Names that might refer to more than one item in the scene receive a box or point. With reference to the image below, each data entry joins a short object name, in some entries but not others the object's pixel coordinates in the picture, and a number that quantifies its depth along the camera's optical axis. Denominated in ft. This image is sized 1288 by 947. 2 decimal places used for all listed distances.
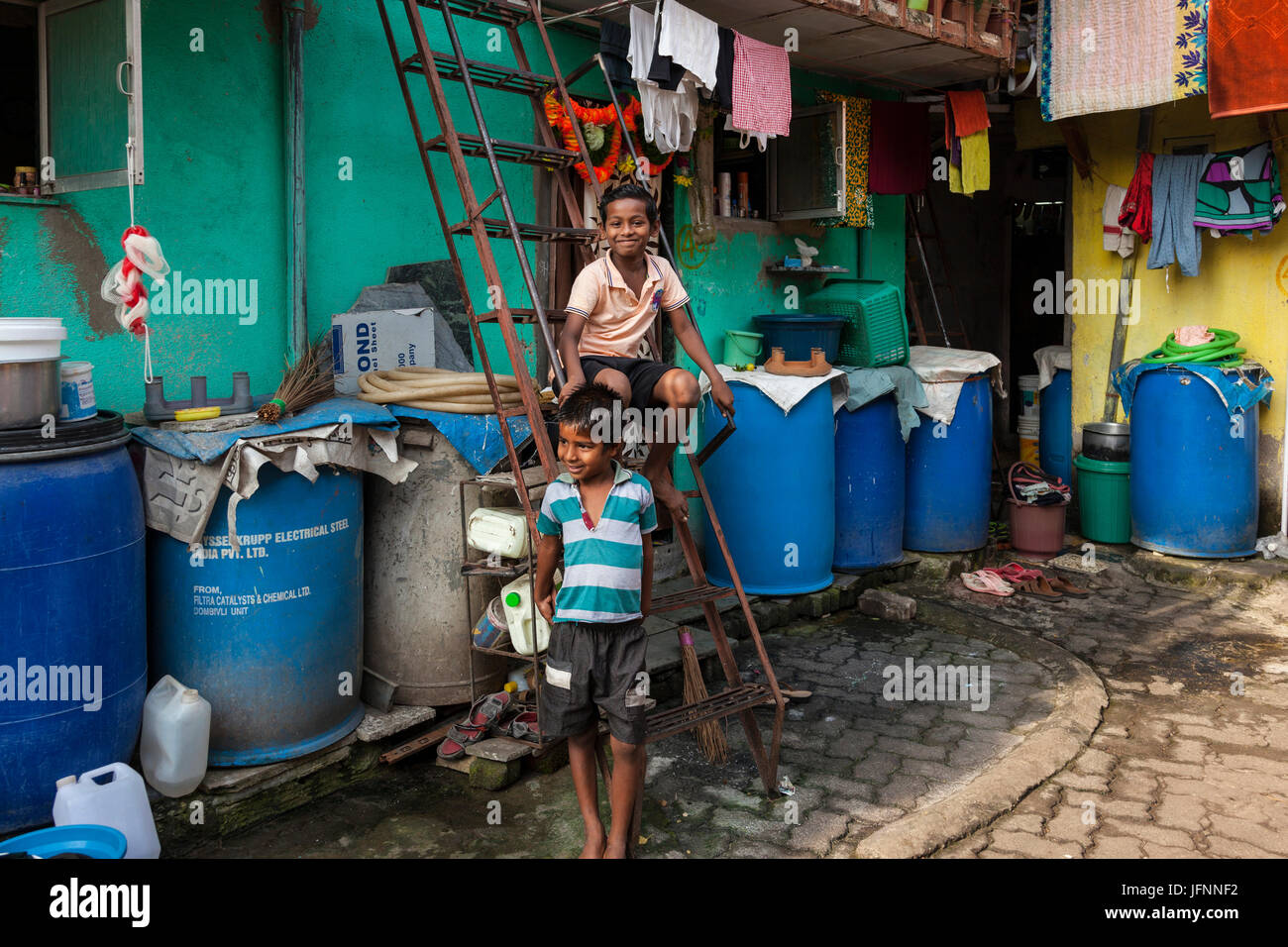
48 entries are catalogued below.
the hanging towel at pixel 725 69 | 20.84
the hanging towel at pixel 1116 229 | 29.53
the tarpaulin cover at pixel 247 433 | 13.43
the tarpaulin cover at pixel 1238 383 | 25.73
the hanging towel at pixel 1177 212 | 27.50
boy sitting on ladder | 14.16
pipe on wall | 16.70
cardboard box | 17.19
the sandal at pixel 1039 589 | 24.68
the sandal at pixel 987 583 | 24.75
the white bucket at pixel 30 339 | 11.78
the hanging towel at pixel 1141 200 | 28.27
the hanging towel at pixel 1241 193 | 26.48
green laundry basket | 24.73
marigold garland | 18.52
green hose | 26.40
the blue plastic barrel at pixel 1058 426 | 31.58
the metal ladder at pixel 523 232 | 14.06
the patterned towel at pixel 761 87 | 21.42
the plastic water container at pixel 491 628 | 15.12
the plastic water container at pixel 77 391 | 12.93
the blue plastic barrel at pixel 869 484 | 24.07
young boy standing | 11.56
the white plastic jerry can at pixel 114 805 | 11.50
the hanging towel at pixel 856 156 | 26.04
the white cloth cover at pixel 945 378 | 25.44
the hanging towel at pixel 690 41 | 19.16
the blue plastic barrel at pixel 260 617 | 13.87
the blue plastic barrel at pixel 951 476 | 25.80
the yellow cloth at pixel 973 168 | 27.55
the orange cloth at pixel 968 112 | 27.32
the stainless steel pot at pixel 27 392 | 11.96
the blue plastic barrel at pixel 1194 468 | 25.98
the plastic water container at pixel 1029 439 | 33.01
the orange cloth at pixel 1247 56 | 23.22
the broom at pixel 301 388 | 14.64
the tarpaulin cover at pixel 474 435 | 15.58
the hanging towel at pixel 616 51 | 19.20
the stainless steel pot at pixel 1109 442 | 28.35
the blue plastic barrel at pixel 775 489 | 21.81
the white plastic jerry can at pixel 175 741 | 13.10
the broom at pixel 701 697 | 15.37
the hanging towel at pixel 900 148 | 26.99
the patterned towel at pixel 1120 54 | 24.58
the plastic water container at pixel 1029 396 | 33.12
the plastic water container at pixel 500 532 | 14.87
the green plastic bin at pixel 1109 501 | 28.32
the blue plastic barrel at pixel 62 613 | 11.71
